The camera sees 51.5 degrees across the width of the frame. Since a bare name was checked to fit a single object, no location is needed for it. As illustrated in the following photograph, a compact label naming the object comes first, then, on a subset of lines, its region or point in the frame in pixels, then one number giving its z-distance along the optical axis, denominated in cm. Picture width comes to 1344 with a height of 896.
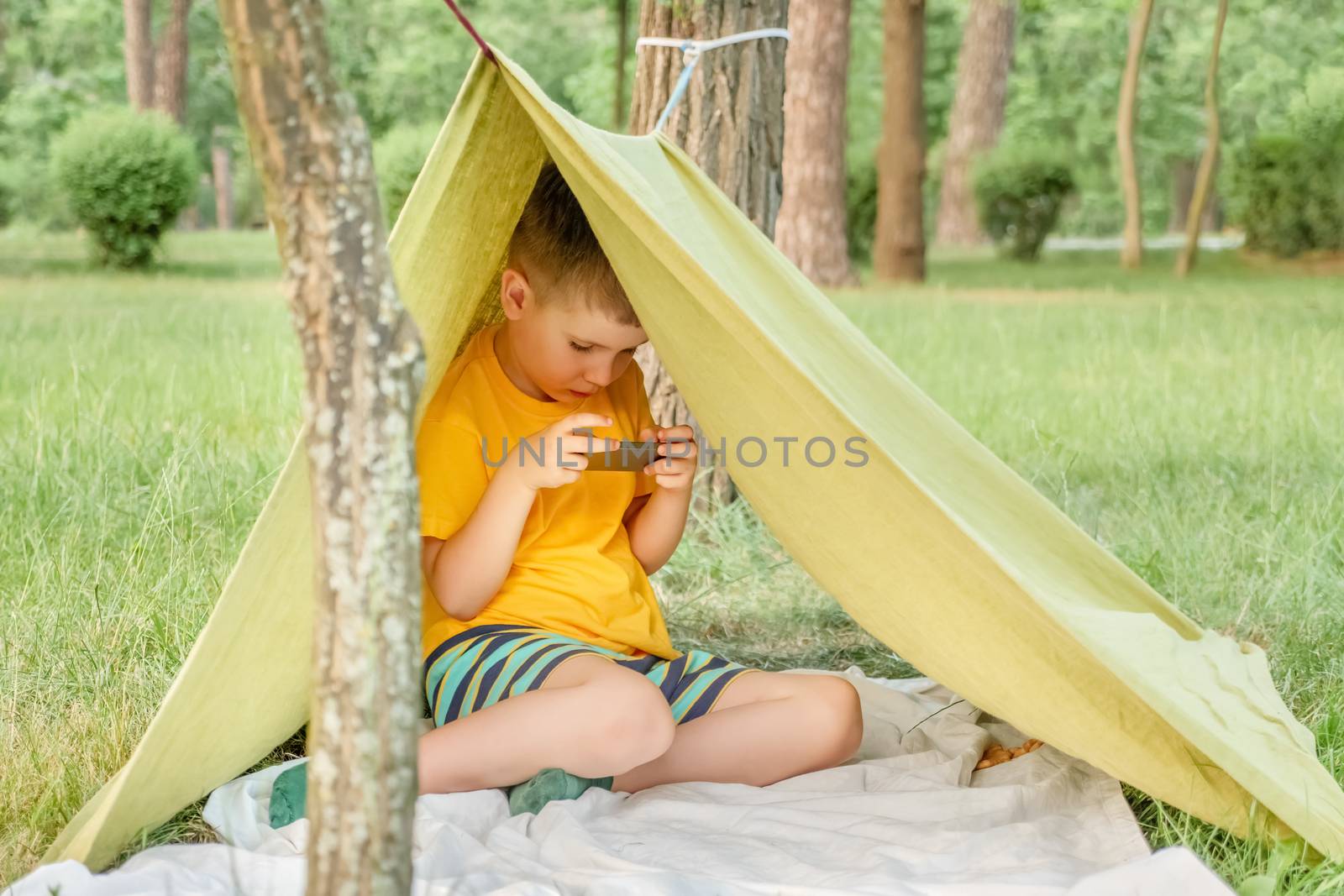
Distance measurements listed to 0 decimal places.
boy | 211
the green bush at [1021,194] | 1425
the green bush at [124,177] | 1220
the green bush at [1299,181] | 1296
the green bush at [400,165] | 1355
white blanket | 182
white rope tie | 319
